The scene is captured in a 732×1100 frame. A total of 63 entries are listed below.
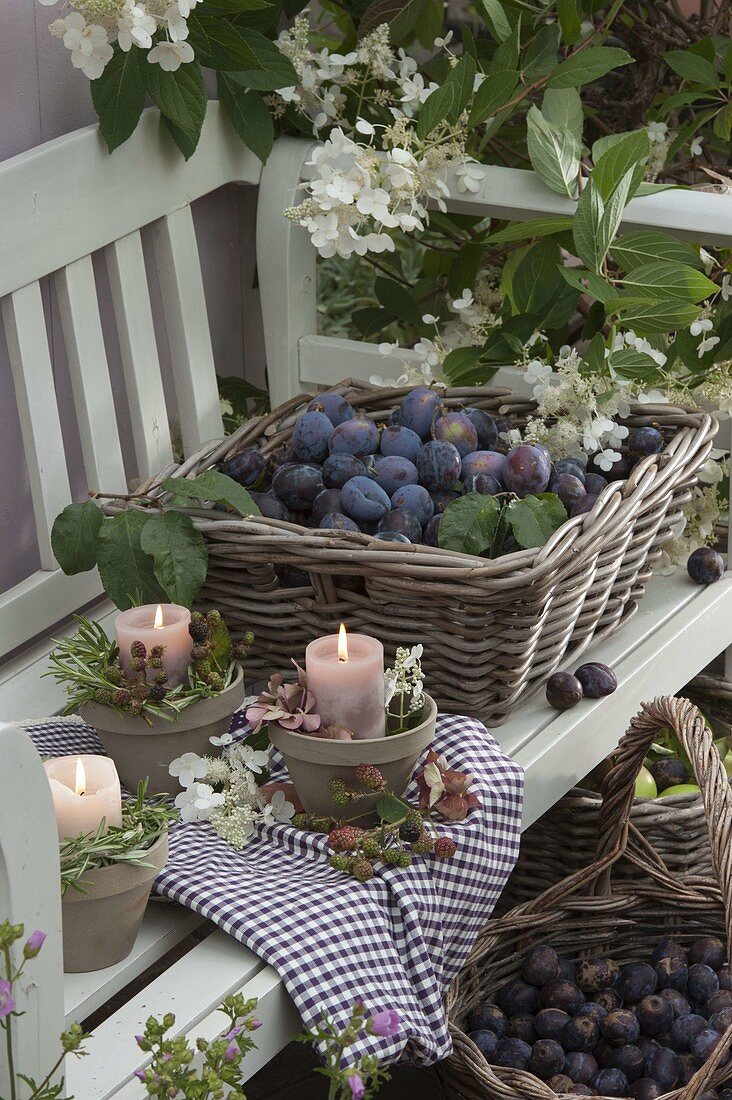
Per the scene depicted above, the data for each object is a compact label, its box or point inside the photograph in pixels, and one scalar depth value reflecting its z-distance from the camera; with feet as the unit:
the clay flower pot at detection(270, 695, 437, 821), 8.17
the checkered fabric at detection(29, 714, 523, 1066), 8.03
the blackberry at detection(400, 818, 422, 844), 8.27
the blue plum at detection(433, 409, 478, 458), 9.19
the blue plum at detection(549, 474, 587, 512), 9.07
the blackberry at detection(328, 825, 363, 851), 8.21
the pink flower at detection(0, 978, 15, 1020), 7.18
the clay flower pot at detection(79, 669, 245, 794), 8.34
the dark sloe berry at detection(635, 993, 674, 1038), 9.13
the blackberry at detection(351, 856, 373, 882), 8.17
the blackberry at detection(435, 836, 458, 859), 8.26
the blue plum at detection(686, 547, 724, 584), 9.86
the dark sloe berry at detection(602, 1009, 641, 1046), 9.06
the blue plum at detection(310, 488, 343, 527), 8.94
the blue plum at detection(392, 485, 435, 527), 8.91
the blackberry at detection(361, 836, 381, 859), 8.22
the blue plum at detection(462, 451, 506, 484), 9.07
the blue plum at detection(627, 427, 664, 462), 9.44
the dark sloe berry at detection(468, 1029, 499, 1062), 9.01
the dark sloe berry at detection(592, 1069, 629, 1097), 8.91
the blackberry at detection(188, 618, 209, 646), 8.47
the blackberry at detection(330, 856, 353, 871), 8.20
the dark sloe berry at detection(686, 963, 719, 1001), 9.23
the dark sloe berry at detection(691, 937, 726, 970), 9.31
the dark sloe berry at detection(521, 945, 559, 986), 9.21
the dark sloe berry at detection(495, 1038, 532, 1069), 8.99
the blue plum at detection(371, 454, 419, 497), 9.01
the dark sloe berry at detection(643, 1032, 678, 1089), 8.94
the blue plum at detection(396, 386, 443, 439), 9.27
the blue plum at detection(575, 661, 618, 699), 9.14
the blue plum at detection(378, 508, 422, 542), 8.83
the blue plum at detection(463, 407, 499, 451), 9.34
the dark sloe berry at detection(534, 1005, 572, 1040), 9.10
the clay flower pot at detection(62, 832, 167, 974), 7.84
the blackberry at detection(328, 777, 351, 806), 8.19
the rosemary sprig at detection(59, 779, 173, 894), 7.79
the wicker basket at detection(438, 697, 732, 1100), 8.76
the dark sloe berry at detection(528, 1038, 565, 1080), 8.99
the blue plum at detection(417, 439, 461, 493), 9.01
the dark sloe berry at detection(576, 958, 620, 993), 9.29
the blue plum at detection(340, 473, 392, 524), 8.88
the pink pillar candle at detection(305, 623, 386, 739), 8.19
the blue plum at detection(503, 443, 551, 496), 8.99
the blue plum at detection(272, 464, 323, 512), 8.99
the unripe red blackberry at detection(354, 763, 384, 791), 8.16
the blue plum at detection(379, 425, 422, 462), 9.13
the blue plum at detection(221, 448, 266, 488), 9.18
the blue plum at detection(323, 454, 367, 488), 8.99
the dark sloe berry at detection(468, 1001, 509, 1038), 9.10
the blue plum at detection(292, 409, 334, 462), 9.16
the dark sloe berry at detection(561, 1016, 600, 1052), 9.07
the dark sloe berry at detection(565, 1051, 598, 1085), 9.02
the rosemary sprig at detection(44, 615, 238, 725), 8.30
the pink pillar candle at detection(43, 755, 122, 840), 7.87
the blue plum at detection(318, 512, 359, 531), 8.79
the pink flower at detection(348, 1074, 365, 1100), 7.35
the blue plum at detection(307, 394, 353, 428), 9.29
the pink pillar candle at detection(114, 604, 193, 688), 8.34
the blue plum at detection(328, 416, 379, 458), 9.10
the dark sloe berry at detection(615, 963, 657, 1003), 9.26
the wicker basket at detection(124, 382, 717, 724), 8.53
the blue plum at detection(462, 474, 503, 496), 9.02
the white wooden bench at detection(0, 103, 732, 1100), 8.15
